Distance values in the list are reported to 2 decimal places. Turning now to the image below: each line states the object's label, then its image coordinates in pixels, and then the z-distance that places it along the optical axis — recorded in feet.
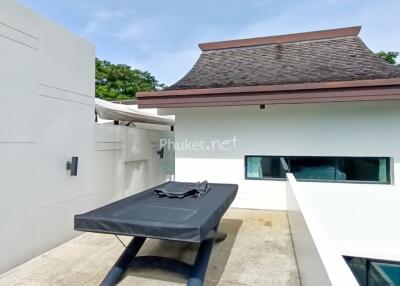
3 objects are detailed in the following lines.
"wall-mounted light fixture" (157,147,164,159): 34.78
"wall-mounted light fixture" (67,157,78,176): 17.98
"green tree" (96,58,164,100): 90.68
